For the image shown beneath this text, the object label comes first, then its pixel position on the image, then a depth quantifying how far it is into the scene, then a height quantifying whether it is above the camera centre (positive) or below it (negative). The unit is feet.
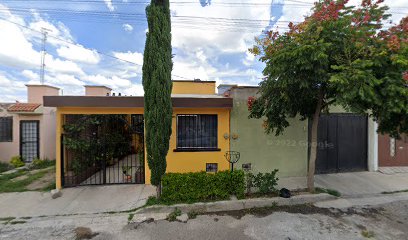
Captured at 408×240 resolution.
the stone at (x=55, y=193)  18.12 -7.01
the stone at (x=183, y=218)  14.51 -7.45
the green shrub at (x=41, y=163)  28.04 -6.58
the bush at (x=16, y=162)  28.19 -6.31
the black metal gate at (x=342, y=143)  25.03 -3.06
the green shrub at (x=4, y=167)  26.66 -6.83
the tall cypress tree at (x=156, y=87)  15.88 +2.59
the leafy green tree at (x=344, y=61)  12.14 +3.96
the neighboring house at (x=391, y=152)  26.37 -4.34
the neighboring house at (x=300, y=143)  22.50 -2.86
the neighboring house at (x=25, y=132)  29.71 -2.08
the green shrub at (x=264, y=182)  17.52 -5.68
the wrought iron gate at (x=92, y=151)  20.51 -3.54
